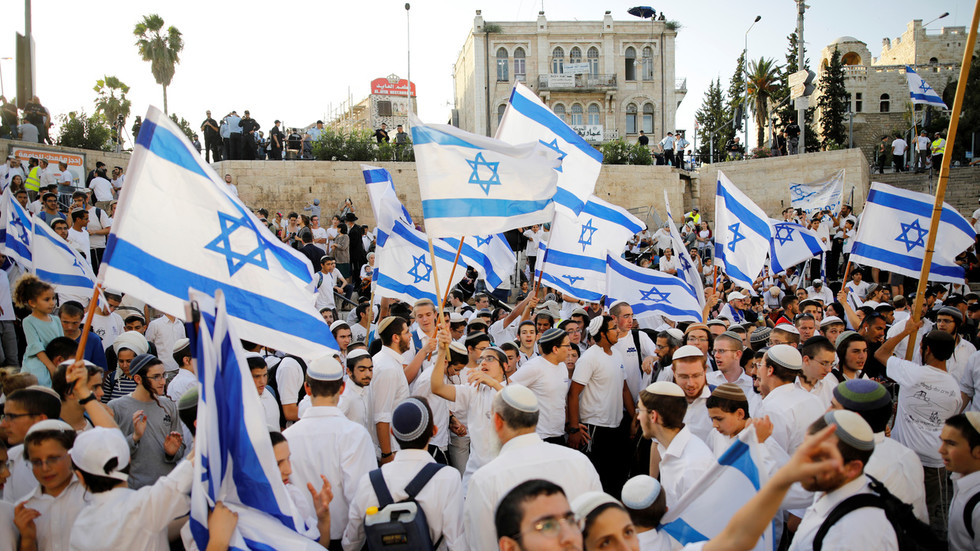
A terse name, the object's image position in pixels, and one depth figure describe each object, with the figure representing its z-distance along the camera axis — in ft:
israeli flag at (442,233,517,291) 26.78
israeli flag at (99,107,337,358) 11.02
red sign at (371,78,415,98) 181.57
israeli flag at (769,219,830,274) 33.53
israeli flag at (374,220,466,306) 24.63
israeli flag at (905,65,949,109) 37.17
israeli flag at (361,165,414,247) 25.04
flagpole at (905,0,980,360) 15.10
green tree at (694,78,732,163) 181.96
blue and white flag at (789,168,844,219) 63.91
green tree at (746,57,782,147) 136.67
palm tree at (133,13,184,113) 102.12
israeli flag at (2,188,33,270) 23.86
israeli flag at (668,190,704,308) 24.32
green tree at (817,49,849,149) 133.39
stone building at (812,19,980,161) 179.93
